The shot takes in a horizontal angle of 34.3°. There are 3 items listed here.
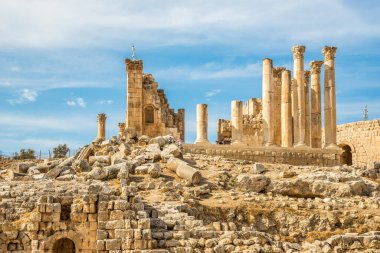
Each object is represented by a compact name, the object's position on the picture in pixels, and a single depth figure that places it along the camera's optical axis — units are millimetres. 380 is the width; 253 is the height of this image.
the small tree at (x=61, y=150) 53516
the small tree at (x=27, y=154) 49406
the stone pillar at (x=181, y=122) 43038
